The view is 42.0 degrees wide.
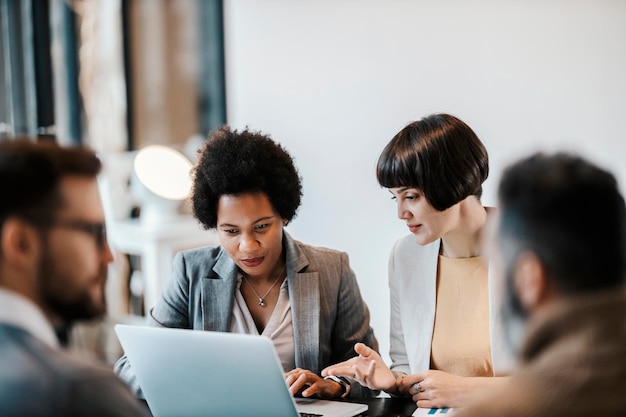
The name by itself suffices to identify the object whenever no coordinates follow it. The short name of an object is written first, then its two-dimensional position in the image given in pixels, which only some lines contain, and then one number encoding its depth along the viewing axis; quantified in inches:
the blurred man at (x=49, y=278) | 41.5
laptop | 62.2
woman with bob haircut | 80.2
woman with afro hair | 81.7
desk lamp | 145.7
